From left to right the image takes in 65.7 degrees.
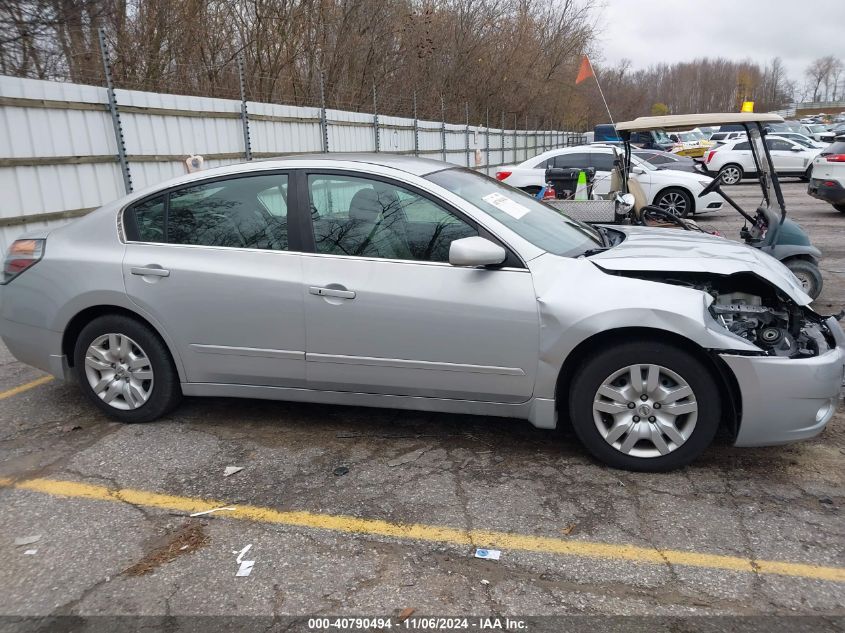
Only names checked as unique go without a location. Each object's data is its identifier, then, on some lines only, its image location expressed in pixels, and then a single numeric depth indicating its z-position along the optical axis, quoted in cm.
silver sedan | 325
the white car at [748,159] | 2097
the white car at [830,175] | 1267
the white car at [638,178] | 1279
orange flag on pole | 1175
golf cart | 581
